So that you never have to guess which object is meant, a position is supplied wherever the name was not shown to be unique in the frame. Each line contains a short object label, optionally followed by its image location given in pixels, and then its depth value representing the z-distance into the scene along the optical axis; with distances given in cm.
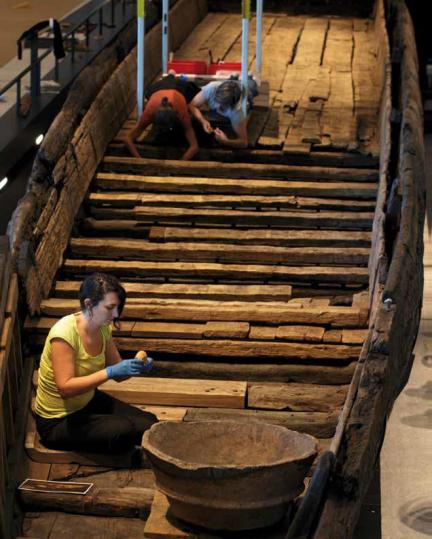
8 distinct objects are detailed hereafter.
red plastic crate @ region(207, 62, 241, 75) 1252
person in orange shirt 1051
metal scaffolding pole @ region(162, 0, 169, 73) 1250
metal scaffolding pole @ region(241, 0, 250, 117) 1116
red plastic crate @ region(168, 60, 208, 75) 1232
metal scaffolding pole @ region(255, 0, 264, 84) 1276
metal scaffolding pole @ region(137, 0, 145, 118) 1105
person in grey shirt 1048
